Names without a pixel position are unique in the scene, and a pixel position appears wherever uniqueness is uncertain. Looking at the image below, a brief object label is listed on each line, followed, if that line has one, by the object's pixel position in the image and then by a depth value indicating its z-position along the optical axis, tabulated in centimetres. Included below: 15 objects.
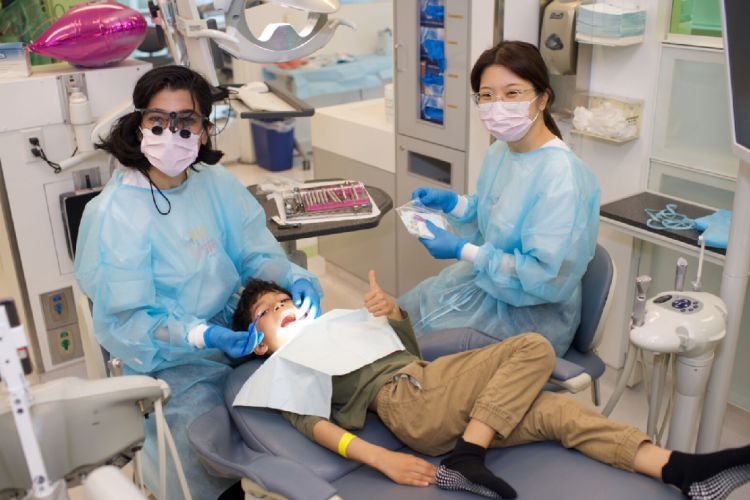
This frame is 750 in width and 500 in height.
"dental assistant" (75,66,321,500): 191
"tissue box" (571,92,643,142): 266
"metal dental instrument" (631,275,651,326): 179
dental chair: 152
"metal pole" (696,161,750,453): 183
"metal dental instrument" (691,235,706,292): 196
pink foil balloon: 261
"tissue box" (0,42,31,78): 268
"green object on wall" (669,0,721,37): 243
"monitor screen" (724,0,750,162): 156
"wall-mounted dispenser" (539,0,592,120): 267
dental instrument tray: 259
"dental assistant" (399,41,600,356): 207
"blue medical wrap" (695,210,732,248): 225
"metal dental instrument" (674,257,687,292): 189
